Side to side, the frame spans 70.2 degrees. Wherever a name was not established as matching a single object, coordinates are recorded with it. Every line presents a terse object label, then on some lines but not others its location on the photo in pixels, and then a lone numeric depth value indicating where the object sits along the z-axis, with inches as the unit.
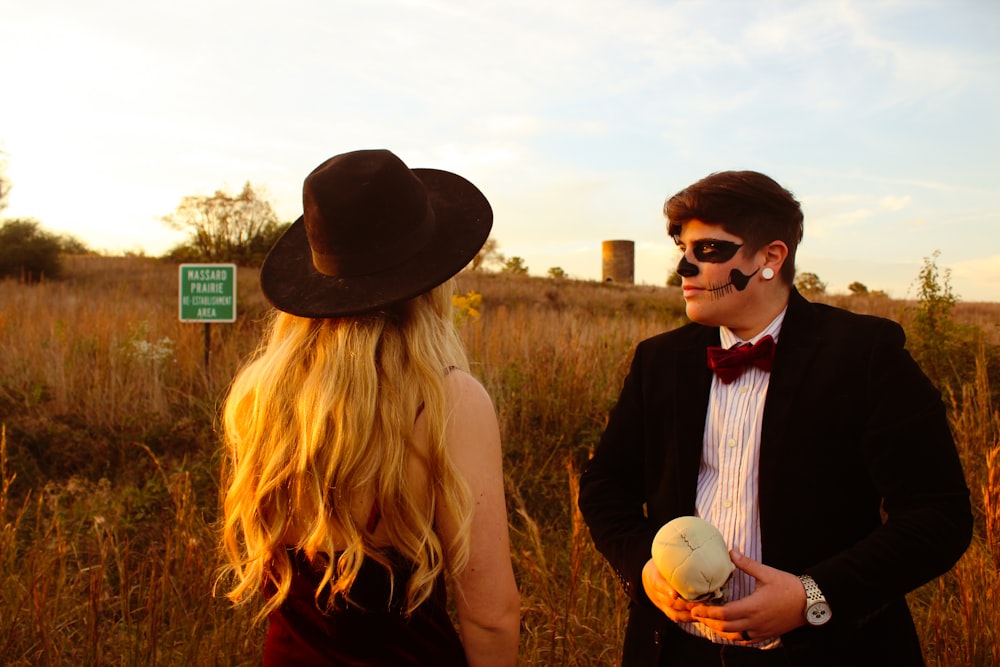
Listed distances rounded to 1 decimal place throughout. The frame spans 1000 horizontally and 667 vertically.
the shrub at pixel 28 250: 833.5
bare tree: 962.7
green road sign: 296.7
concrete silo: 1455.5
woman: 59.1
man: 61.2
